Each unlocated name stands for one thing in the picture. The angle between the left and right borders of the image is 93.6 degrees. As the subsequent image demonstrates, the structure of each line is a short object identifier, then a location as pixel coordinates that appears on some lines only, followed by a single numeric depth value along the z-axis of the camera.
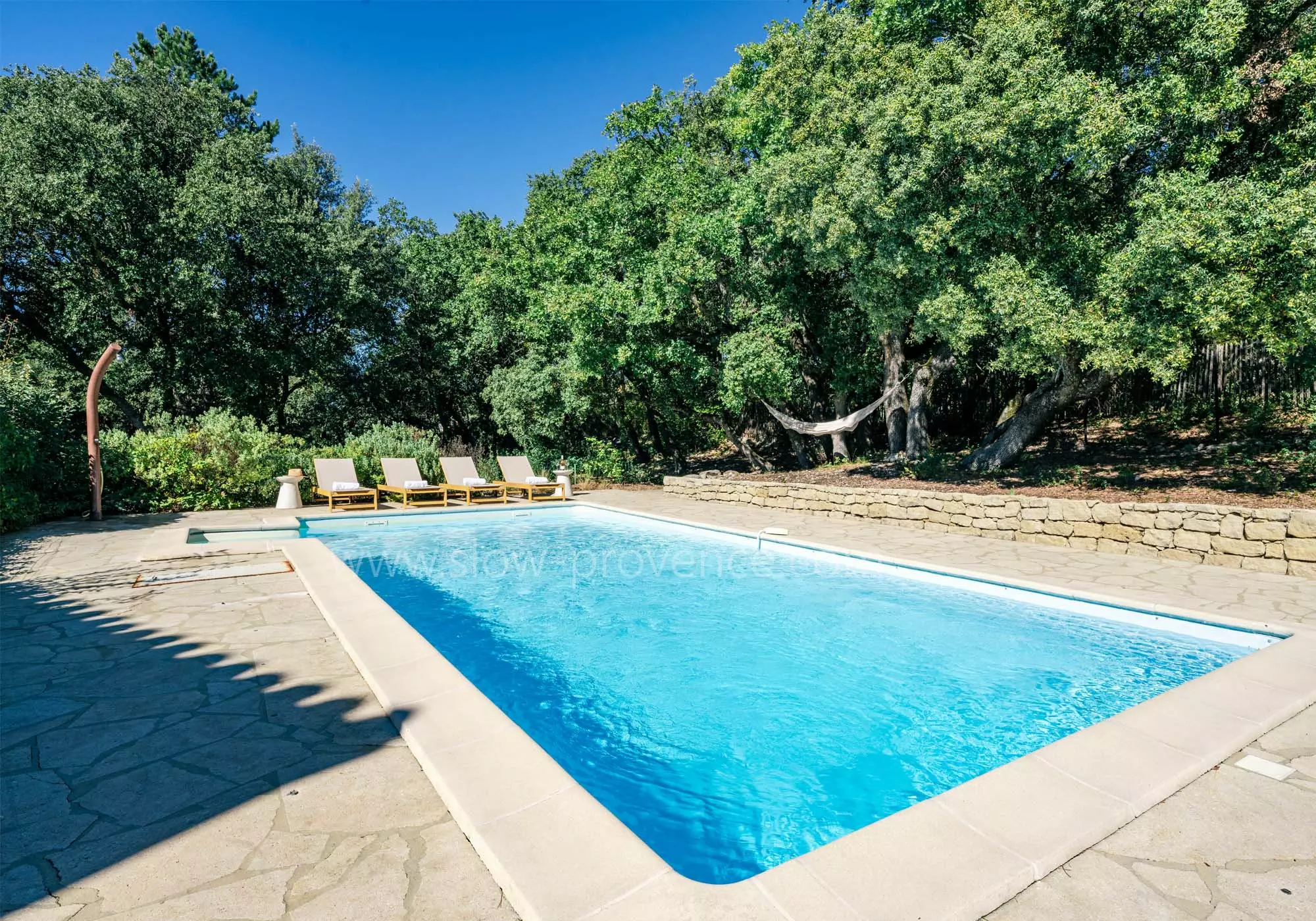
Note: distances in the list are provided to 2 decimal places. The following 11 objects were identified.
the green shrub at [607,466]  17.75
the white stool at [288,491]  11.35
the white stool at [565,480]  14.18
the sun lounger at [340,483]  11.91
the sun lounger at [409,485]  12.55
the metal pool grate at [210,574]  5.75
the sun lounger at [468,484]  13.35
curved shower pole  9.21
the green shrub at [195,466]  10.59
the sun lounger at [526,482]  14.09
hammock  12.73
